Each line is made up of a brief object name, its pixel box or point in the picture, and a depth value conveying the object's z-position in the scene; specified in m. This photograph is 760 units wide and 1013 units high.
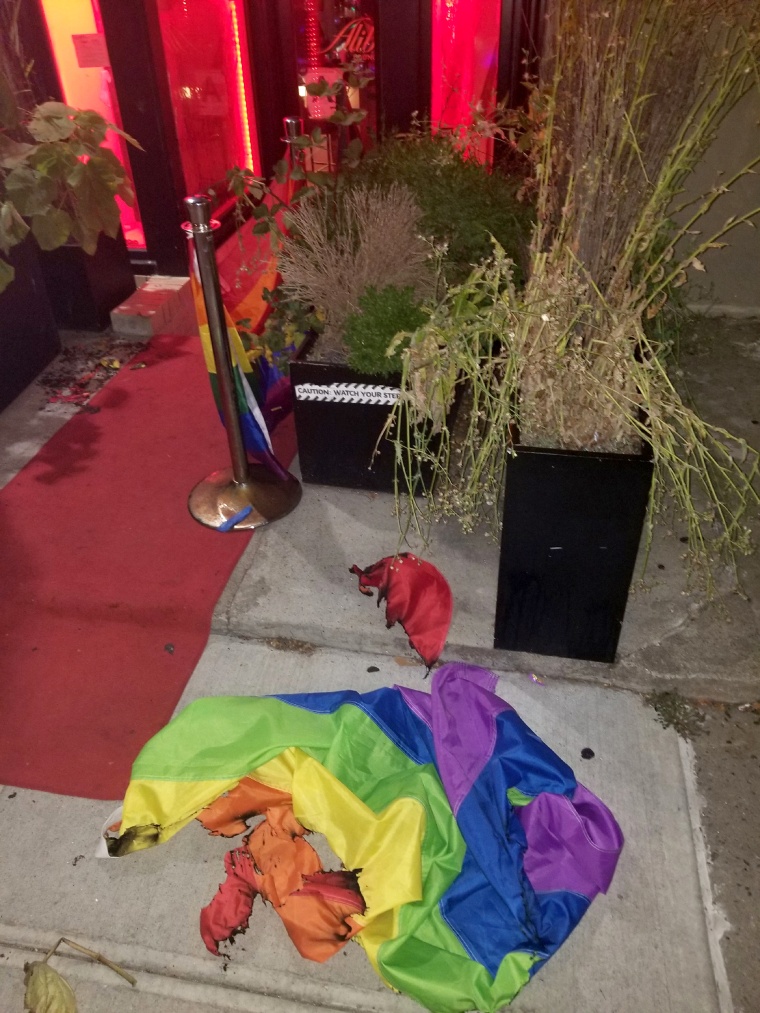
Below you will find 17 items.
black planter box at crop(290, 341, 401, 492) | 2.62
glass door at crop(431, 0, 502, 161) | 4.92
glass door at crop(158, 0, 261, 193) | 4.64
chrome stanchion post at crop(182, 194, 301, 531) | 2.45
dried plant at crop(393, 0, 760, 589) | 1.62
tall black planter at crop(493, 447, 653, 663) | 1.83
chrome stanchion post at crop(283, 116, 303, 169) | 3.08
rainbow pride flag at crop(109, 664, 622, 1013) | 1.58
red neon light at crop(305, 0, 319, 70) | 5.65
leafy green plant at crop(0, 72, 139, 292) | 2.28
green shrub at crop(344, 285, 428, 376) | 2.47
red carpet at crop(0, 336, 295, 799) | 2.09
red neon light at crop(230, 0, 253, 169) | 5.45
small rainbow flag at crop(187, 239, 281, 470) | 2.57
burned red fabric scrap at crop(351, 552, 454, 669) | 2.26
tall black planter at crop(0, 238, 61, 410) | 3.55
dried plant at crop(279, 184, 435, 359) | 2.70
